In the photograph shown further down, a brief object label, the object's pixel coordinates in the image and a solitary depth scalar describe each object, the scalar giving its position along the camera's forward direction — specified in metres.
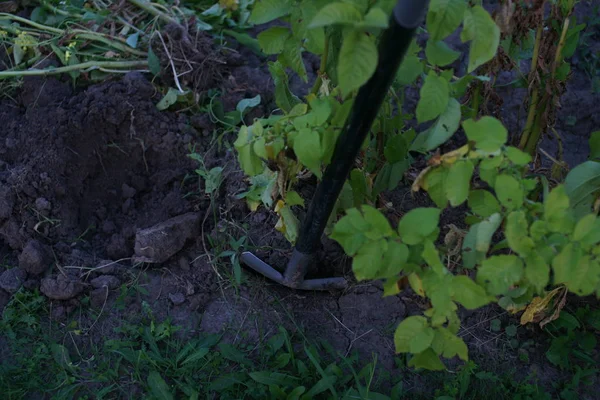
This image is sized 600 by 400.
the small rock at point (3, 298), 2.22
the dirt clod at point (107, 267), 2.30
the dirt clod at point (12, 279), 2.23
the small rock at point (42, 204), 2.36
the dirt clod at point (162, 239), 2.28
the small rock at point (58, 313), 2.20
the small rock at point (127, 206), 2.52
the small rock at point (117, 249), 2.38
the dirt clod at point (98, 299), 2.23
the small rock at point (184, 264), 2.33
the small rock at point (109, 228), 2.46
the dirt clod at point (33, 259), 2.25
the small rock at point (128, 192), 2.55
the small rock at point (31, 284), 2.24
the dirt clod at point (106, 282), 2.25
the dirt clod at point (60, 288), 2.21
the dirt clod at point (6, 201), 2.33
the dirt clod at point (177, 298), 2.23
